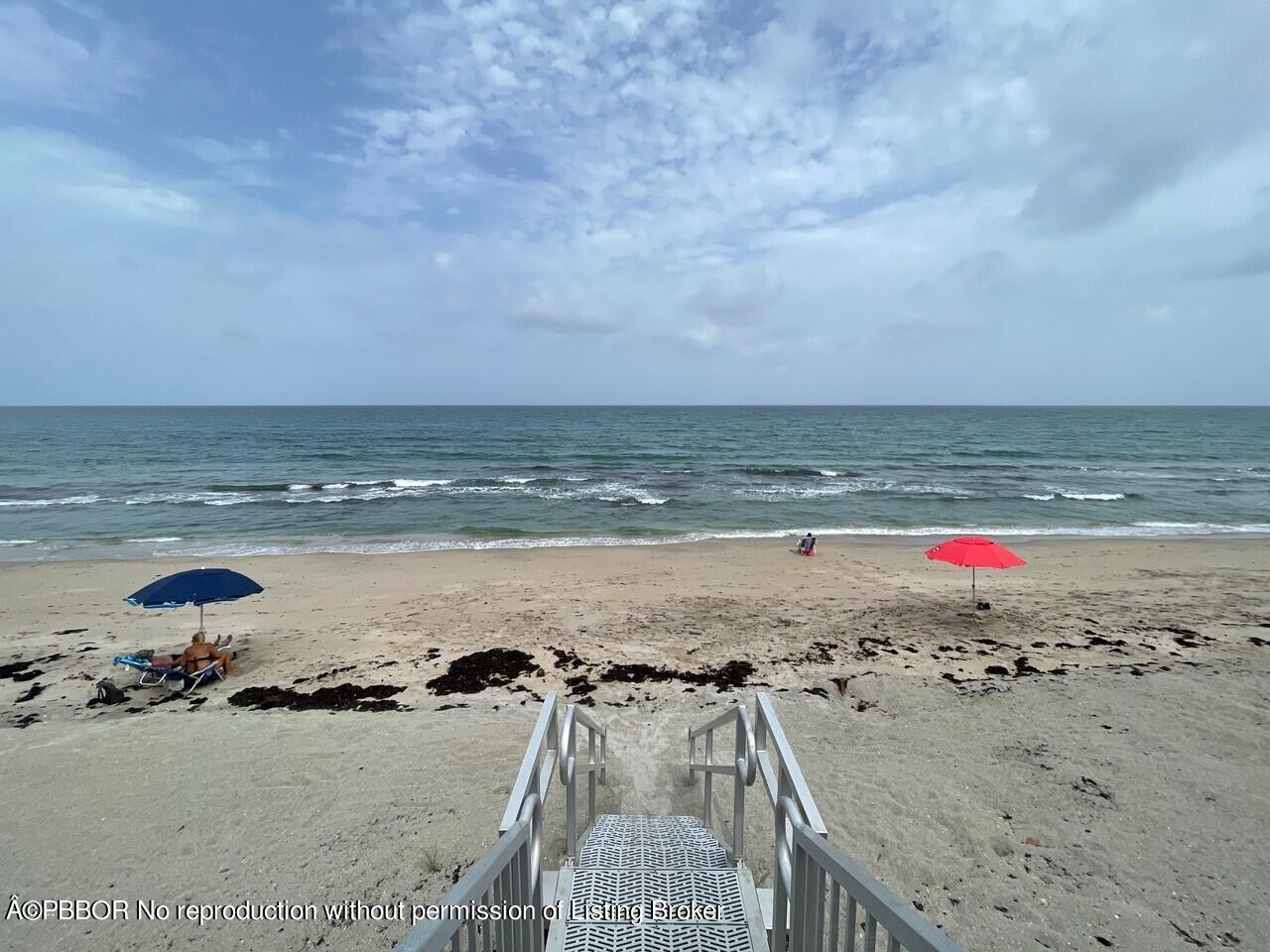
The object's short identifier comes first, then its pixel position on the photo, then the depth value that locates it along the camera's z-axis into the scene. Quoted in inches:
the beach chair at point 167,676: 311.0
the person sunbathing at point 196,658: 315.9
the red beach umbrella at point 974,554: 373.7
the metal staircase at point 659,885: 64.9
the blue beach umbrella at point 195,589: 308.3
